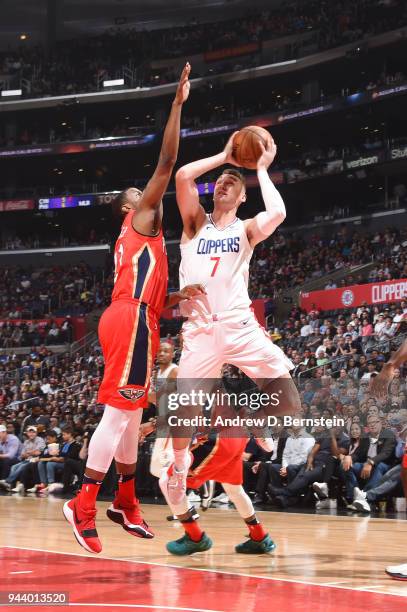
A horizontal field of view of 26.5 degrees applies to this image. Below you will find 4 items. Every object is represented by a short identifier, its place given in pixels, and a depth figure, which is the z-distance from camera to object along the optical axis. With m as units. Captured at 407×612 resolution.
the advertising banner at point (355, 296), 21.21
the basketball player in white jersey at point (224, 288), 5.68
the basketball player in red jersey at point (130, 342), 5.18
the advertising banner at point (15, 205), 38.25
